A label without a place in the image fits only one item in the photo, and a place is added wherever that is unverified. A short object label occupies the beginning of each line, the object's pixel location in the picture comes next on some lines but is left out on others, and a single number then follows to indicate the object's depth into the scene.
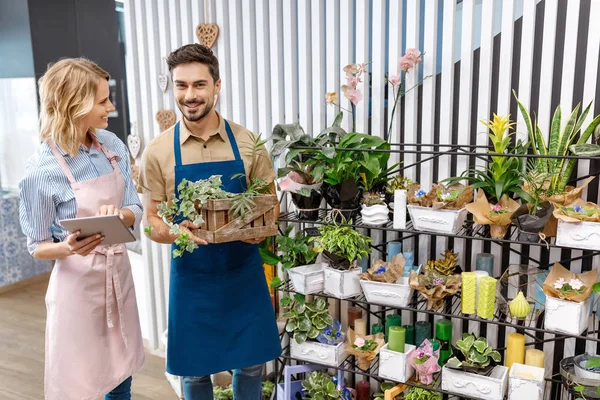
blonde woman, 2.12
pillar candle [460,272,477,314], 2.42
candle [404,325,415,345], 2.79
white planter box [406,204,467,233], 2.42
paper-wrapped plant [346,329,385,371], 2.70
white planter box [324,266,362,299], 2.64
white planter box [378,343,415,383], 2.59
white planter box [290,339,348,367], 2.75
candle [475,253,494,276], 2.58
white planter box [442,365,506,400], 2.41
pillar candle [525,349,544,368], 2.46
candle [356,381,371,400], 2.98
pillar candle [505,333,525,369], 2.50
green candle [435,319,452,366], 2.65
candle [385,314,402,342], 2.81
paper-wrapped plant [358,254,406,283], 2.57
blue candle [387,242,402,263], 2.76
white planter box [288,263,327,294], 2.70
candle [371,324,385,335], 2.85
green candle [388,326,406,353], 2.64
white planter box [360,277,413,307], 2.55
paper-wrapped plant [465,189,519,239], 2.33
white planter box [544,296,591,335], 2.23
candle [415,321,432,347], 2.75
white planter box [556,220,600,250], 2.16
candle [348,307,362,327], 2.93
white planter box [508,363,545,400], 2.35
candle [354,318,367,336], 2.86
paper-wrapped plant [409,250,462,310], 2.48
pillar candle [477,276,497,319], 2.38
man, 2.26
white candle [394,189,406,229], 2.50
